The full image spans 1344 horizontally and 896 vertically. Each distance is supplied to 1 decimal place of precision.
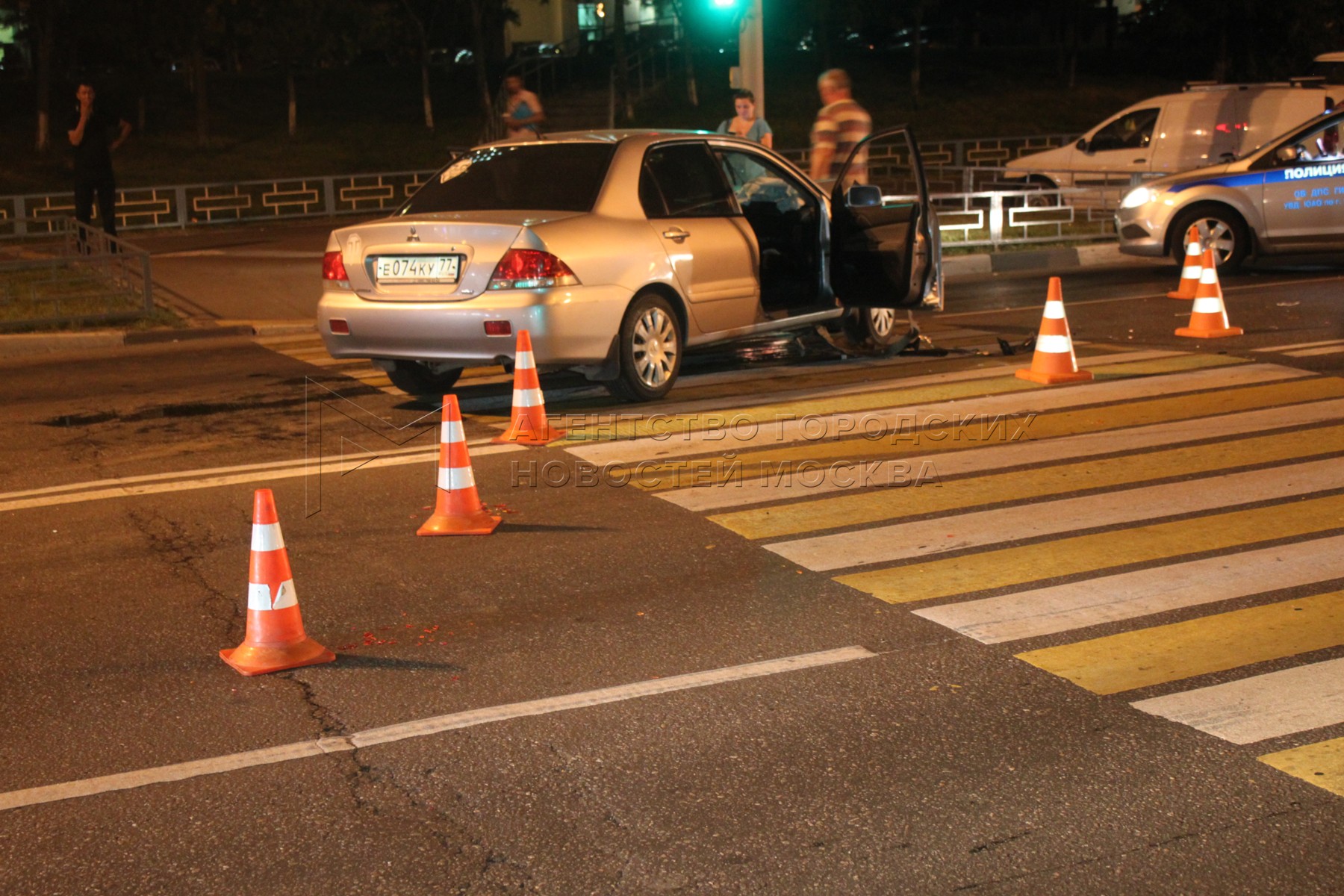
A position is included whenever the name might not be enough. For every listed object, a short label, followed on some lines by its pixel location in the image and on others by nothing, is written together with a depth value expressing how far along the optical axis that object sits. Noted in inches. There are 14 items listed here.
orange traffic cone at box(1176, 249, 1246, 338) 457.4
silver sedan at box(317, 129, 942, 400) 342.6
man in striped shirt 536.7
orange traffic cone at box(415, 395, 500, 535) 256.8
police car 608.7
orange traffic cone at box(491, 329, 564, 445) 327.9
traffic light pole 670.5
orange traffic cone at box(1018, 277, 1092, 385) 386.9
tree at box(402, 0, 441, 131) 1814.7
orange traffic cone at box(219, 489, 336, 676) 197.0
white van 813.9
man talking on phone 666.8
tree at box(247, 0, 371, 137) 1715.1
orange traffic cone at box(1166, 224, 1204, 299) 519.5
